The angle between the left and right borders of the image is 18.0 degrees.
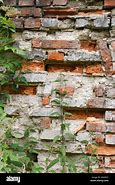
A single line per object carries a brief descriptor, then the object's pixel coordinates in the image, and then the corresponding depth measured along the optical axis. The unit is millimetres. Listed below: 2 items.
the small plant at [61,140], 2453
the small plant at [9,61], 2699
